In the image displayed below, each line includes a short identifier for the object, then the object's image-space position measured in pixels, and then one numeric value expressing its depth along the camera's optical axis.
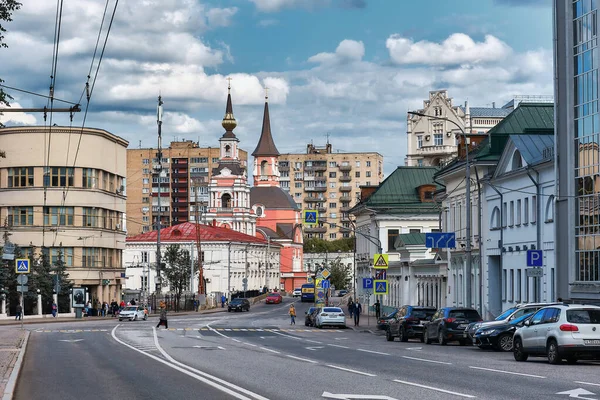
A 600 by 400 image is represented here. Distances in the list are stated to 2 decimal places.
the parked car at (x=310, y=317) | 66.78
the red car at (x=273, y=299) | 132.25
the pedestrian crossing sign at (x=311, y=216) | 62.16
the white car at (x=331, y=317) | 61.88
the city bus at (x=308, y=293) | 137.62
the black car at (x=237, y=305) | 102.19
